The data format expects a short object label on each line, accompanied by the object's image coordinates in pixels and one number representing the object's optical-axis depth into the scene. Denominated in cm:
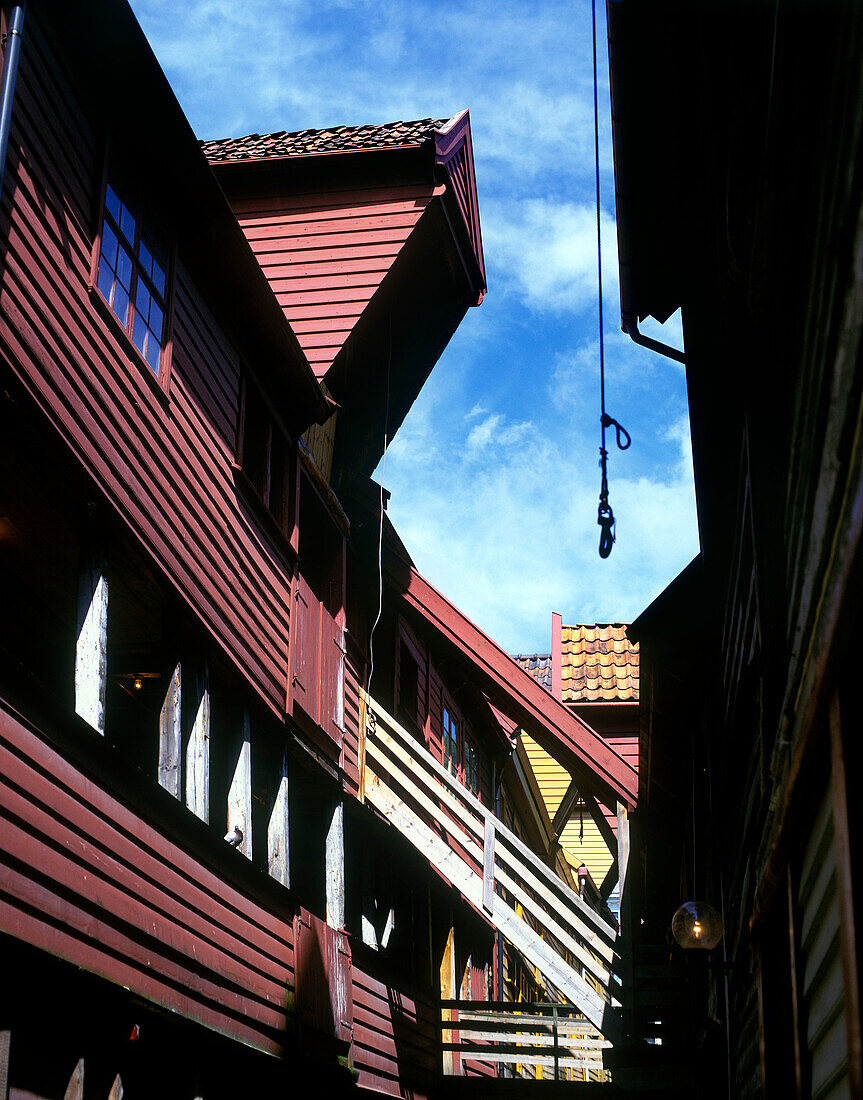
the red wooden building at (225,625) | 595
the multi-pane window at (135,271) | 737
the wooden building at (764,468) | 271
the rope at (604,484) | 681
